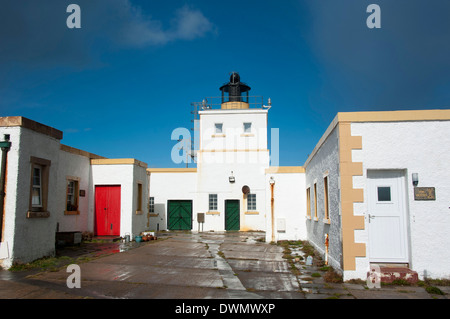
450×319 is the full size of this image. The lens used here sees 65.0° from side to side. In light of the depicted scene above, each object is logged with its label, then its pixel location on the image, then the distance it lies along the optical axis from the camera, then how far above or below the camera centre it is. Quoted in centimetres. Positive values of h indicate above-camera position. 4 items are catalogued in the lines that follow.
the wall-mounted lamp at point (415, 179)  724 +41
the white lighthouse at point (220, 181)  2189 +118
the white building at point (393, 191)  715 +16
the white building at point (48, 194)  858 +19
